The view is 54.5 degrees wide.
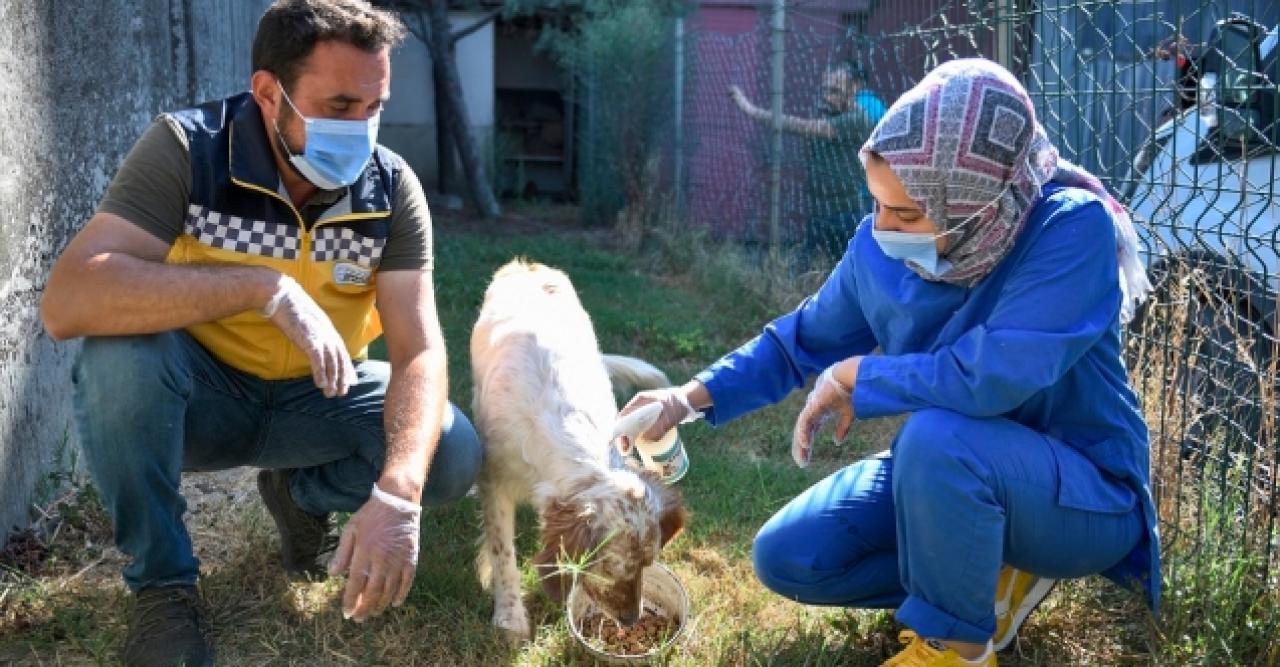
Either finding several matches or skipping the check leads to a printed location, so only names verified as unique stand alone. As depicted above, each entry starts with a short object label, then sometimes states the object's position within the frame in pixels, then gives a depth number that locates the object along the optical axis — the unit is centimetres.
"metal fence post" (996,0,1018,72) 415
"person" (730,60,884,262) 704
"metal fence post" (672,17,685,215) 1123
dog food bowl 296
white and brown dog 311
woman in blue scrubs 244
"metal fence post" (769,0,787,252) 822
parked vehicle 299
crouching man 274
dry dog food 311
